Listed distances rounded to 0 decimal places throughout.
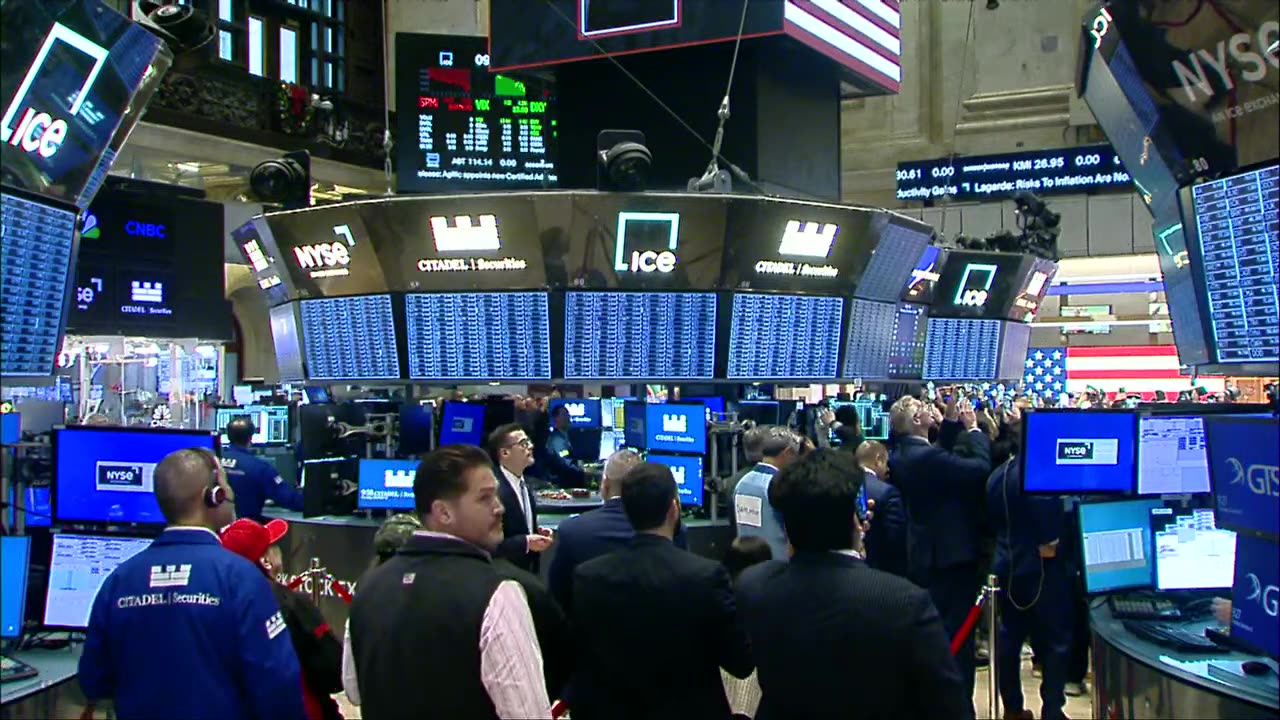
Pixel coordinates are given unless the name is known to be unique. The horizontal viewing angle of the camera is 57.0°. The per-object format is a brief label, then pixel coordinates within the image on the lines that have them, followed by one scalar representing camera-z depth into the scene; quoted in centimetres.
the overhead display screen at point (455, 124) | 1216
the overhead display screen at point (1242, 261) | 373
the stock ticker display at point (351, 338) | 893
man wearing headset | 287
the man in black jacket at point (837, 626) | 265
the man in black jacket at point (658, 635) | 314
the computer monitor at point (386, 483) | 764
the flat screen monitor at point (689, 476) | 805
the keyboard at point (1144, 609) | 449
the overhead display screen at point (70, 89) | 378
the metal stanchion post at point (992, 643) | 548
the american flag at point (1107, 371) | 1833
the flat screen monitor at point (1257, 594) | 331
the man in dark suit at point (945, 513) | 632
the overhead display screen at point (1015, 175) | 1541
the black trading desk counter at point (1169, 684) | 340
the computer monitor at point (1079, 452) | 522
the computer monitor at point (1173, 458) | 493
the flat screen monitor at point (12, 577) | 391
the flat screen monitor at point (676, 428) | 819
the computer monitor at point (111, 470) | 440
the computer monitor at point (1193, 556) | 464
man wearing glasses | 591
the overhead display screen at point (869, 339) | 949
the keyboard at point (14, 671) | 374
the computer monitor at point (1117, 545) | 473
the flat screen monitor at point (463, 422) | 836
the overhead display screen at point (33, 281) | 398
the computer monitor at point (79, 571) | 417
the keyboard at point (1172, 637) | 393
